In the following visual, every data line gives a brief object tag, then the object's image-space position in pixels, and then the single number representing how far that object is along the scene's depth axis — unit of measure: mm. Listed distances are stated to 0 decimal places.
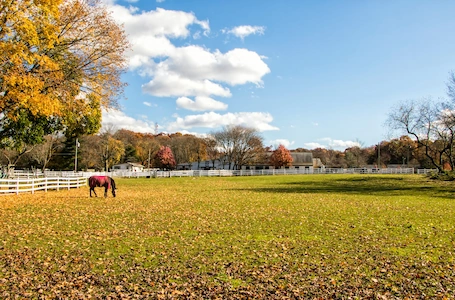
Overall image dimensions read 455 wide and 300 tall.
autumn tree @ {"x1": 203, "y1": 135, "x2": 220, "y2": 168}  83312
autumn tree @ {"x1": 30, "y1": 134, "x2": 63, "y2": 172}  58512
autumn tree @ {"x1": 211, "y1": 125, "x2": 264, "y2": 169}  77500
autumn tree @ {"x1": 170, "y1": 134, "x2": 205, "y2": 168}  95794
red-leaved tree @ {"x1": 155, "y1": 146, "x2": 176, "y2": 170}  87312
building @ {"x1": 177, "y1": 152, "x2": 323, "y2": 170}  90688
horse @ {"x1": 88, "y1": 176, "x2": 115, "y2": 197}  19297
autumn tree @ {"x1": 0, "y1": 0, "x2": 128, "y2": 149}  13070
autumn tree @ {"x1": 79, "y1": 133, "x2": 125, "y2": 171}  70125
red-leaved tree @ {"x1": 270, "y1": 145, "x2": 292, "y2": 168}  81750
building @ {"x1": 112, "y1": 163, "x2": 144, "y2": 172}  86219
